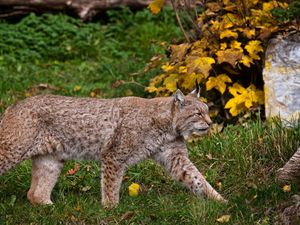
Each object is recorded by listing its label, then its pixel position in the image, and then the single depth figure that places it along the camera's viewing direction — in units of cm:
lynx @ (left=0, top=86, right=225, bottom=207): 1454
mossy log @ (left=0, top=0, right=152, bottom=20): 2530
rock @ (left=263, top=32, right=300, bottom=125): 1725
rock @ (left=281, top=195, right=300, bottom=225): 1214
